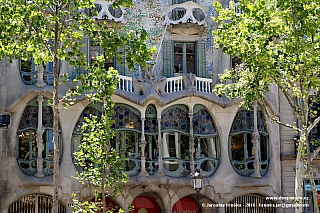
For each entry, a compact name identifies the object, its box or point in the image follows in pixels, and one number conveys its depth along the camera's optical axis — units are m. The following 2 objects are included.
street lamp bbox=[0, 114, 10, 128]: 19.39
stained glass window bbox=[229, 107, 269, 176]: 24.11
